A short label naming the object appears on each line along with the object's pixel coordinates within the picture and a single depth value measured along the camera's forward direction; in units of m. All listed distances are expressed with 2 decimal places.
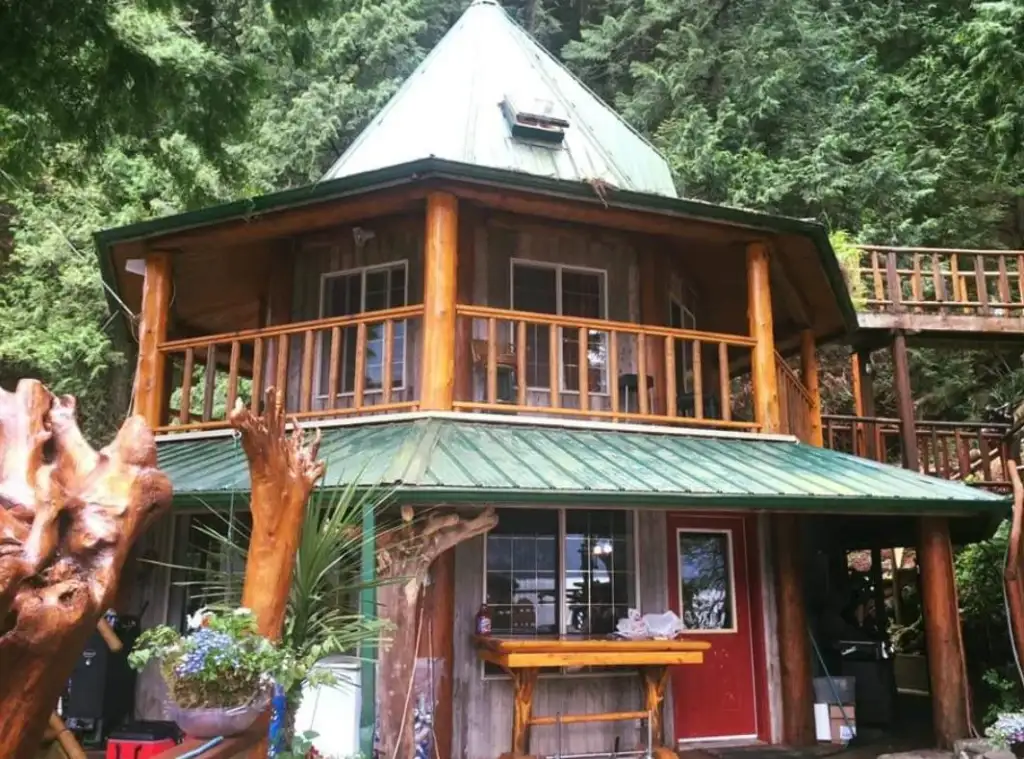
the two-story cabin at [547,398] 7.32
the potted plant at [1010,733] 6.77
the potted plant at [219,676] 3.39
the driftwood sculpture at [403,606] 6.09
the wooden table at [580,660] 6.89
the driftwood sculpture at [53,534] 1.98
